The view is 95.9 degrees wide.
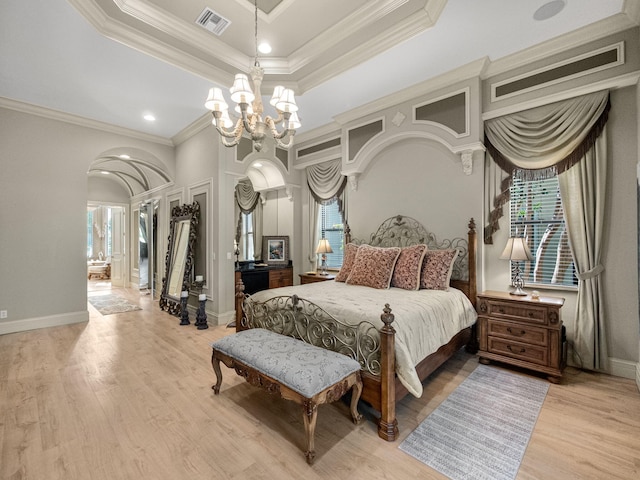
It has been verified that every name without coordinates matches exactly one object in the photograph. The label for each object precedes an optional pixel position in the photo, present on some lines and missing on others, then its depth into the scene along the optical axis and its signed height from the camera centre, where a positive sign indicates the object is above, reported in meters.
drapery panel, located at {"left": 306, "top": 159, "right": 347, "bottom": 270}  5.16 +0.92
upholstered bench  1.81 -0.91
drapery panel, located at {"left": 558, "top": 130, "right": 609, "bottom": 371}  2.89 -0.07
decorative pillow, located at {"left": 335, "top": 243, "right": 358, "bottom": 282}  4.01 -0.33
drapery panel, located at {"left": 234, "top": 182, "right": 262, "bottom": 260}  6.14 +0.67
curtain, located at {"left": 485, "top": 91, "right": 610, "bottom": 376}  2.90 +0.62
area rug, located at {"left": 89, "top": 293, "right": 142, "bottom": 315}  5.73 -1.42
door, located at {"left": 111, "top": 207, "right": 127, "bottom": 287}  8.76 -0.36
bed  2.06 -0.72
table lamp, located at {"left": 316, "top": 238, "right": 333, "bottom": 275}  4.98 -0.17
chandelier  2.43 +1.17
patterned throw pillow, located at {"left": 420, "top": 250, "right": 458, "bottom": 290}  3.31 -0.37
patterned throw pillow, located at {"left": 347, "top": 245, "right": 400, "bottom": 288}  3.49 -0.36
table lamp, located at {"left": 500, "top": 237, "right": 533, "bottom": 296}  3.04 -0.17
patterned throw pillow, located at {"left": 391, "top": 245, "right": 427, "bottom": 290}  3.36 -0.37
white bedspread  2.14 -0.65
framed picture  6.02 -0.26
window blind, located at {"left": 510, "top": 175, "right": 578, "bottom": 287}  3.18 +0.09
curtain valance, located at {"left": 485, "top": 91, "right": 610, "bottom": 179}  2.93 +1.13
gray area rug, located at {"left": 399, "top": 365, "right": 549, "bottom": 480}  1.79 -1.41
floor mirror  5.24 -0.32
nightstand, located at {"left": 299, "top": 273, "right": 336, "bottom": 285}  4.85 -0.68
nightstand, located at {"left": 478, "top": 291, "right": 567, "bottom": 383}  2.79 -0.97
